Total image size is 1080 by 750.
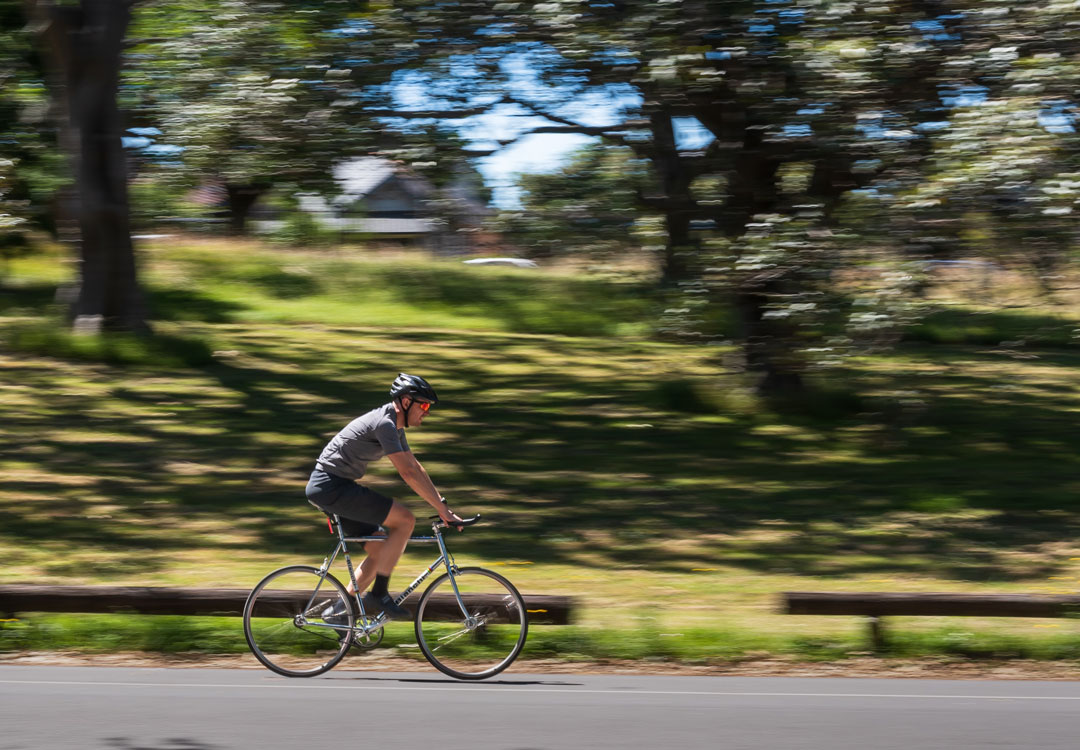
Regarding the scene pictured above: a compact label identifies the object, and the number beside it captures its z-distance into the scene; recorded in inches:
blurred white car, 1461.6
